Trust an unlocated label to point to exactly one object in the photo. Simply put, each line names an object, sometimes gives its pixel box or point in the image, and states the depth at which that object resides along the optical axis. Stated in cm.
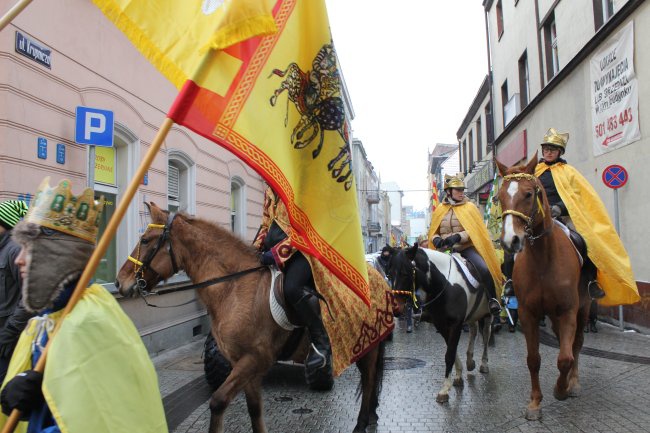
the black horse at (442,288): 610
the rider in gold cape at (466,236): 726
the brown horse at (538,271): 501
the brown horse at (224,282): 398
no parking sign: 988
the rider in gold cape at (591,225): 586
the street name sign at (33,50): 611
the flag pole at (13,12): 289
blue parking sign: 618
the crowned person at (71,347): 203
